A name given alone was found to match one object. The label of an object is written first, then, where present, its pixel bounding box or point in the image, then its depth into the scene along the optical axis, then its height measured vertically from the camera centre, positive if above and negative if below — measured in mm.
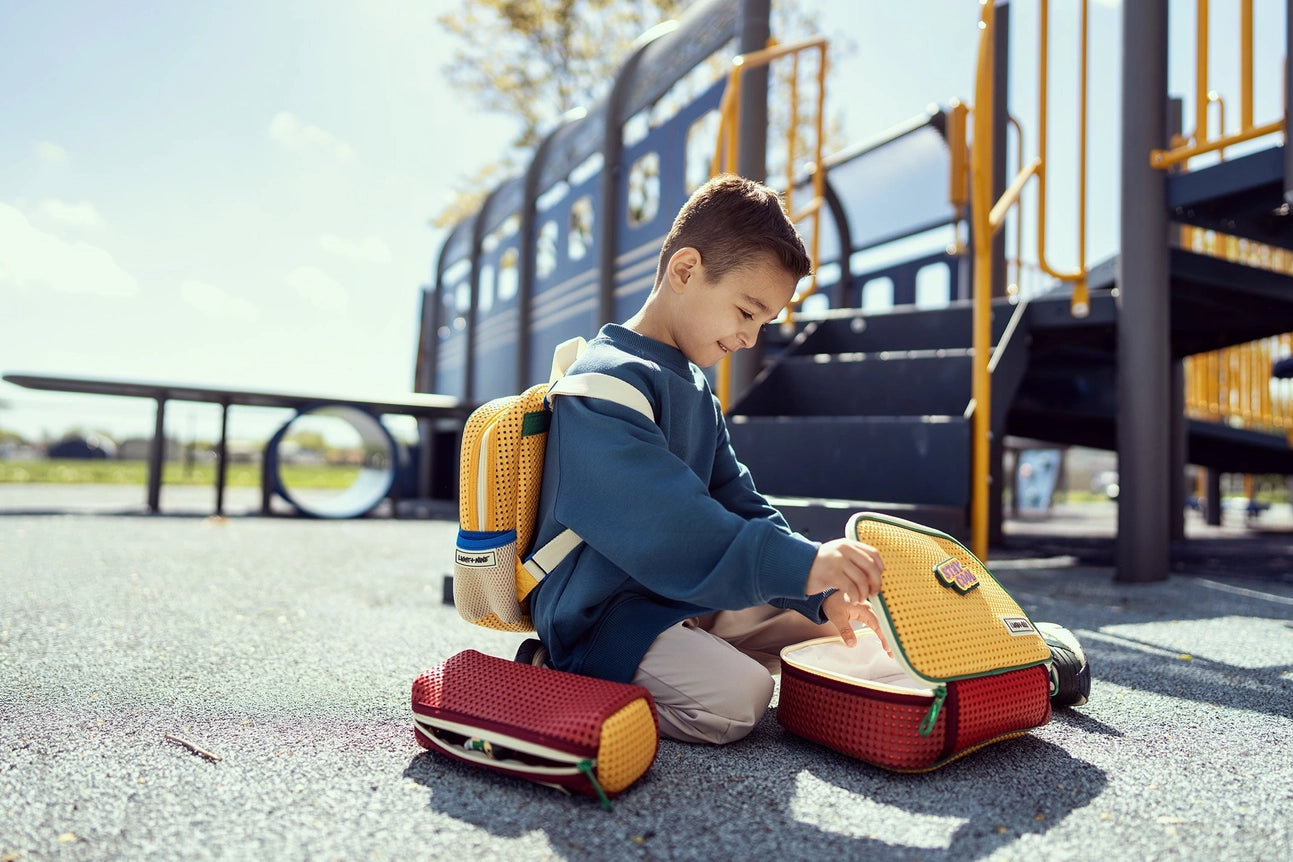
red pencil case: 1087 -345
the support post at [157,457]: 6922 -65
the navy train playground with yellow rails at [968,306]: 2984 +847
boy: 1151 -70
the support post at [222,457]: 6590 -42
